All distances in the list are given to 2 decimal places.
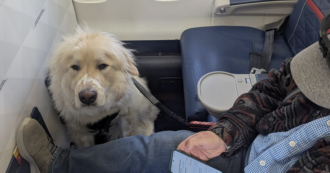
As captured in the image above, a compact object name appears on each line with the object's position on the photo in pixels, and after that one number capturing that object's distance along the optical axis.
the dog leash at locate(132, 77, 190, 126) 1.22
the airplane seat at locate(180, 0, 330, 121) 1.29
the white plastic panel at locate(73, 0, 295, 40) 1.72
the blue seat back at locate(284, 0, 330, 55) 1.28
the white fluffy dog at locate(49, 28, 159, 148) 1.00
